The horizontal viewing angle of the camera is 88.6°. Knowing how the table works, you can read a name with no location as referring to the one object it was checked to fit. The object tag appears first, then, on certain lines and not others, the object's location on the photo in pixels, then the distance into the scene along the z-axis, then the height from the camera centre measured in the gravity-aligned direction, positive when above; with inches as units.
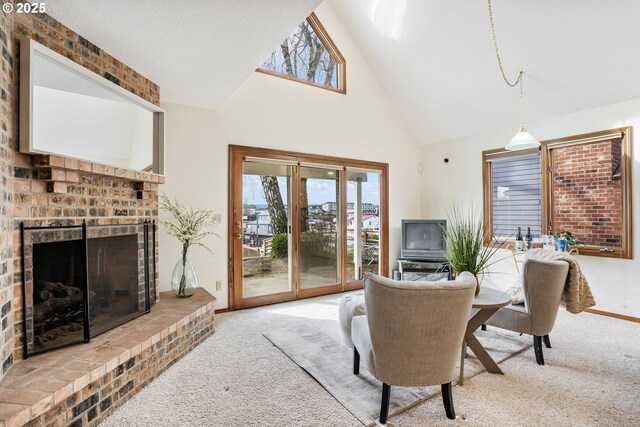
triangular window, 178.1 +89.9
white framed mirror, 73.6 +28.2
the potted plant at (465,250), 90.2 -9.8
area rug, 78.1 -44.5
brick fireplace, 66.4 -16.3
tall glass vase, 126.3 -24.1
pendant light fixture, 136.2 +31.7
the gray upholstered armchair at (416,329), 66.5 -24.0
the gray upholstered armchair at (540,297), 97.0 -25.0
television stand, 188.9 -32.4
